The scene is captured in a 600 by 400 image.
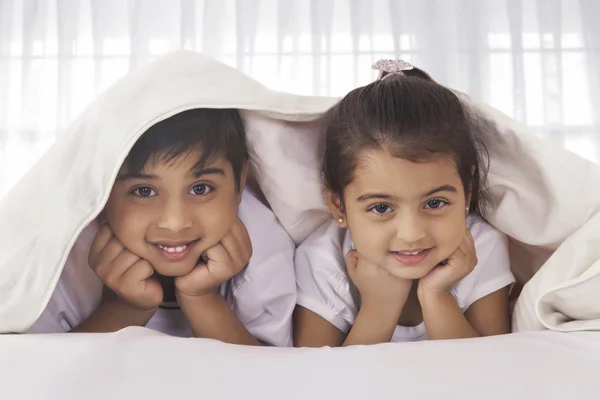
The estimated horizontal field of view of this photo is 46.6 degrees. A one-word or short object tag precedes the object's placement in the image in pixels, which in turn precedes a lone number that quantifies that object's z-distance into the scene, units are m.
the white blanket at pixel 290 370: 0.64
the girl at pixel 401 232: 0.91
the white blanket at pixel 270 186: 0.84
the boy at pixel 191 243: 0.91
